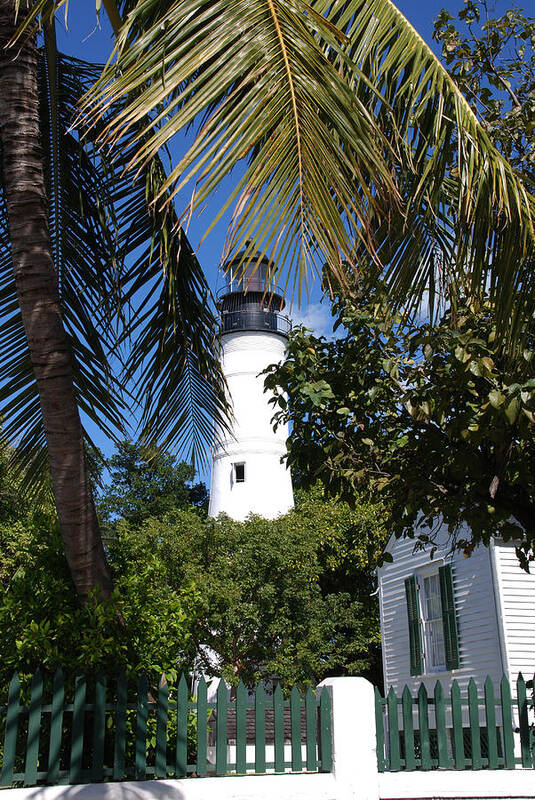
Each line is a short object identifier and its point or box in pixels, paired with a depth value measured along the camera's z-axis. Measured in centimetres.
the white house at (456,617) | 1213
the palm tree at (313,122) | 267
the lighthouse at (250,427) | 2630
